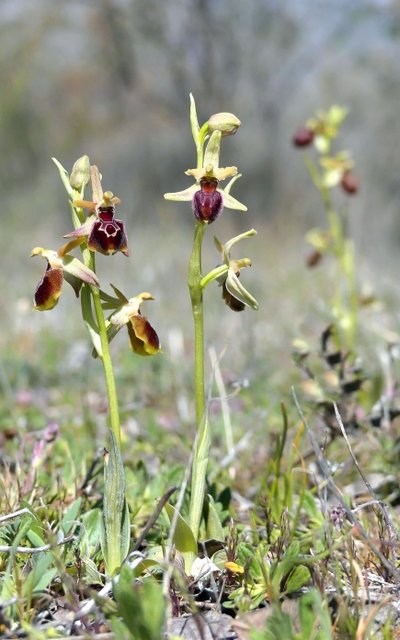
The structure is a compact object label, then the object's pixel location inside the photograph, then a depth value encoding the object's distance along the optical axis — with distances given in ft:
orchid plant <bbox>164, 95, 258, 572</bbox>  2.30
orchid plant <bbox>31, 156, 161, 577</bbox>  2.26
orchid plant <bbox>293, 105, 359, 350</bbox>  3.76
